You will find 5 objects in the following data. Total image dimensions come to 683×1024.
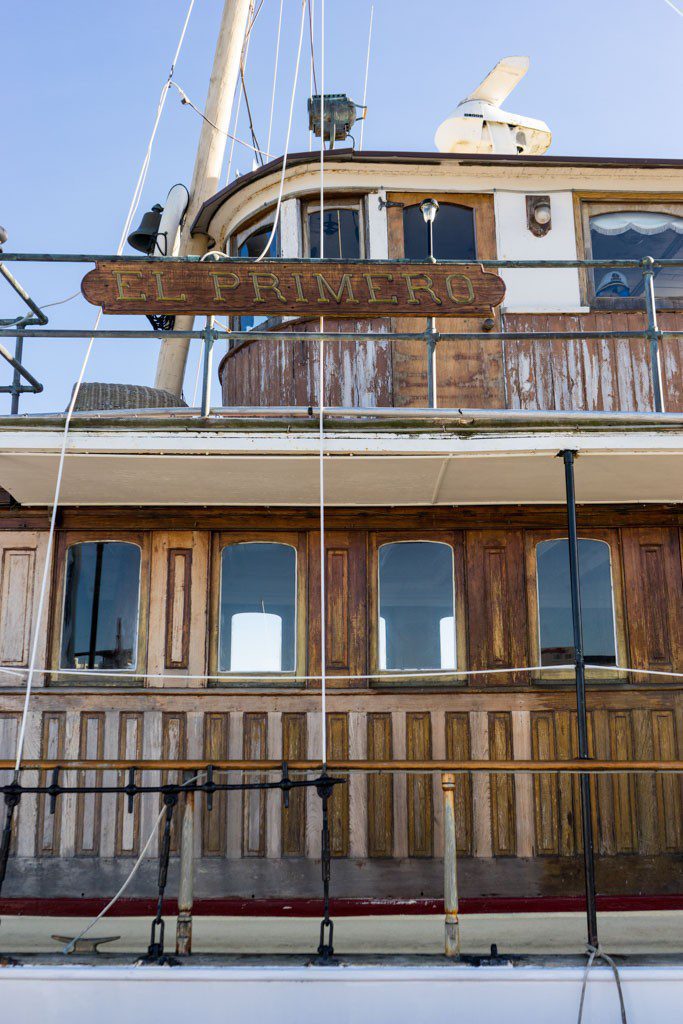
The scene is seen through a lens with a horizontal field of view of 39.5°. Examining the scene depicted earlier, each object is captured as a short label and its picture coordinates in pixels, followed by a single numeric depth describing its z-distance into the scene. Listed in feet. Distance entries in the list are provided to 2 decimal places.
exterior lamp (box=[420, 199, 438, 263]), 22.93
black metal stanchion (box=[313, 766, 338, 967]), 16.46
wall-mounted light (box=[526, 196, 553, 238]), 28.53
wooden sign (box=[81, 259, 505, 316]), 21.33
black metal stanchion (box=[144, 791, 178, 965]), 16.47
